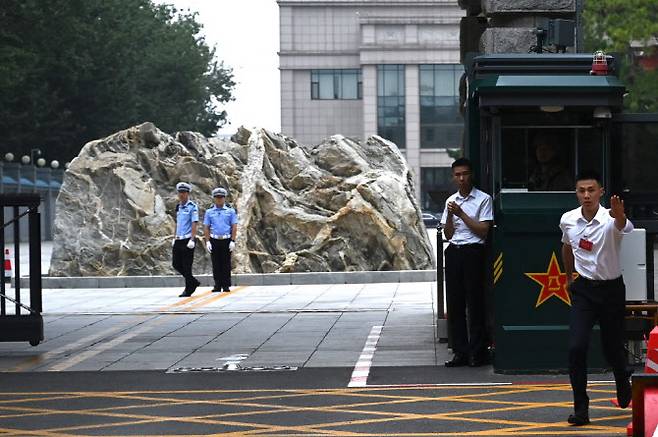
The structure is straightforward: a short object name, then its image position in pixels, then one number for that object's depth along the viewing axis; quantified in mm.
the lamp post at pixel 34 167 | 69644
